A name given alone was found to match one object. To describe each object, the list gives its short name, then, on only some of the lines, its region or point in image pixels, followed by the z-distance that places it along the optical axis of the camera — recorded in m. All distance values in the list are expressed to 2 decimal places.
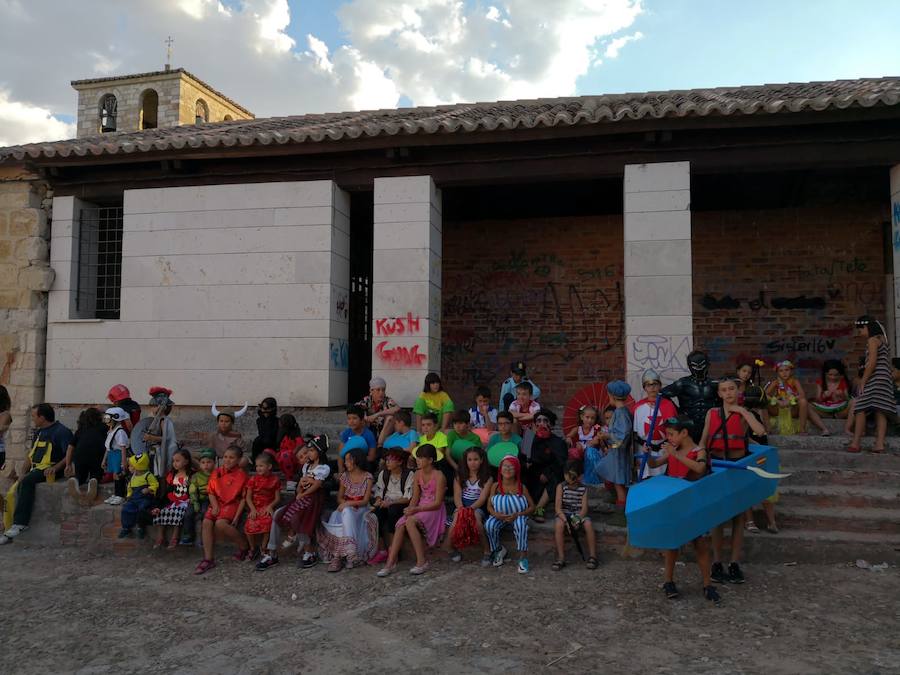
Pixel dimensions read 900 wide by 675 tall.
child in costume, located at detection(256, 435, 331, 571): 6.01
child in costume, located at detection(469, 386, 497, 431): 7.22
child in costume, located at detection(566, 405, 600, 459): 6.47
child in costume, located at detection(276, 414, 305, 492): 6.95
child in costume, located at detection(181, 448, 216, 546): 6.41
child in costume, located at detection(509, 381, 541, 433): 6.75
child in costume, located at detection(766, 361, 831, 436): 7.30
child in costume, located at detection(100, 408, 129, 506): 7.17
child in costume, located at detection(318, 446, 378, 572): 5.88
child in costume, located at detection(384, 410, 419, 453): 6.62
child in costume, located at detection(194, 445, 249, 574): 6.18
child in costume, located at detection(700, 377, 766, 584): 4.94
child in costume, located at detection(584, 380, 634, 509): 6.13
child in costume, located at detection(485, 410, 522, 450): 6.25
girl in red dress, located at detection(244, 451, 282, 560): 6.12
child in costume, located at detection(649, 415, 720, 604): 4.74
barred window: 9.41
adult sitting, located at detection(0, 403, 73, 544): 7.19
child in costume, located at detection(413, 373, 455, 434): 7.37
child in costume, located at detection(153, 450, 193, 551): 6.44
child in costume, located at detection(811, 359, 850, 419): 7.54
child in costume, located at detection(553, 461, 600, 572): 5.52
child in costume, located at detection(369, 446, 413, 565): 6.01
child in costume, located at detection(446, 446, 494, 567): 5.75
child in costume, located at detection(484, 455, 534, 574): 5.62
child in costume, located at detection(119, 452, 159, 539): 6.57
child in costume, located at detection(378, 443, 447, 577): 5.70
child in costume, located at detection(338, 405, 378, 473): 6.67
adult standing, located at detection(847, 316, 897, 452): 6.47
